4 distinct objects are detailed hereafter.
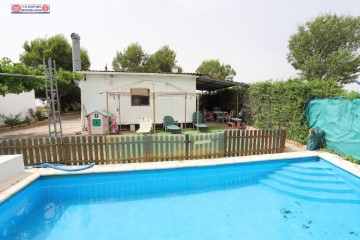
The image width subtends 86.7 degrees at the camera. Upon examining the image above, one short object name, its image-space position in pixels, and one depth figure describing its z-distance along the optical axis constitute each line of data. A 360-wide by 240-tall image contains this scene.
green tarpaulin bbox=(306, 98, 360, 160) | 6.74
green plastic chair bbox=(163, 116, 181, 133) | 11.09
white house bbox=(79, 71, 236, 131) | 11.90
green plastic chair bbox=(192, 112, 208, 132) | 12.13
